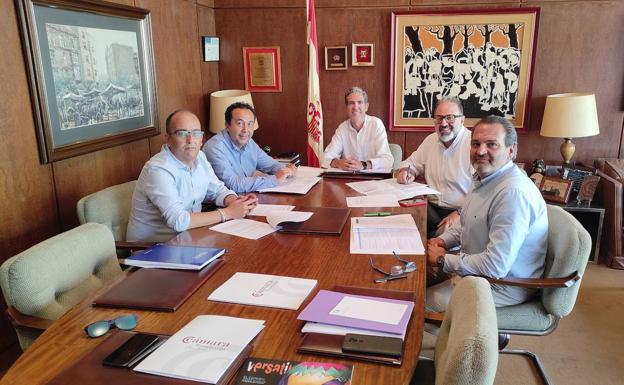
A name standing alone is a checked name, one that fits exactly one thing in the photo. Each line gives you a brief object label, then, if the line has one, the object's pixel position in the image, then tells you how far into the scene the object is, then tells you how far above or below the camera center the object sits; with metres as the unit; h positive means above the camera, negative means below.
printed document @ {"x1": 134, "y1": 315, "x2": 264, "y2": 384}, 0.98 -0.58
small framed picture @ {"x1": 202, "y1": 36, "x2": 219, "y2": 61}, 4.09 +0.28
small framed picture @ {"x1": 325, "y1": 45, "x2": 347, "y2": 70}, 4.14 +0.18
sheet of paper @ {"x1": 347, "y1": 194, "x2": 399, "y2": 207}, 2.28 -0.59
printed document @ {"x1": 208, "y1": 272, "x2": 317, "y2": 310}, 1.31 -0.60
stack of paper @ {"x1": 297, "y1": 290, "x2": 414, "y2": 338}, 1.13 -0.58
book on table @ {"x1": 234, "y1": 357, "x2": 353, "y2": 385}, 0.96 -0.59
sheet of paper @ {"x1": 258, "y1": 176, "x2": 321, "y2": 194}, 2.55 -0.58
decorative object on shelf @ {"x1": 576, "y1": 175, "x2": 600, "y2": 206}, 3.54 -0.84
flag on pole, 3.90 -0.22
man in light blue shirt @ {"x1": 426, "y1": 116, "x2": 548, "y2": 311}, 1.74 -0.55
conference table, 1.03 -0.60
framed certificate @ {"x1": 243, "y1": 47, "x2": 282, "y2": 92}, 4.29 +0.10
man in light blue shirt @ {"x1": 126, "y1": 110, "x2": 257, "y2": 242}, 2.06 -0.50
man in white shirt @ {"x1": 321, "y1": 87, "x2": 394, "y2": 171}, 3.38 -0.44
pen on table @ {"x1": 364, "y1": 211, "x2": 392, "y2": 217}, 2.10 -0.59
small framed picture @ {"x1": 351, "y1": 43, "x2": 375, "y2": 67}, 4.08 +0.20
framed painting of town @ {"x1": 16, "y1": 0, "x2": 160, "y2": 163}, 2.38 +0.05
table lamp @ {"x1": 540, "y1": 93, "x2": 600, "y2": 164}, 3.51 -0.31
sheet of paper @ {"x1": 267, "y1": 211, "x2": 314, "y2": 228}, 1.95 -0.56
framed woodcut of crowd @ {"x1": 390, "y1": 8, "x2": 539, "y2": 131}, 3.82 +0.12
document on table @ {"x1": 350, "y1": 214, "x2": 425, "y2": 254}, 1.70 -0.60
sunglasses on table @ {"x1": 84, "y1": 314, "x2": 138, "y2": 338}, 1.15 -0.59
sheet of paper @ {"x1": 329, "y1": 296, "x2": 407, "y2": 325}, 1.17 -0.58
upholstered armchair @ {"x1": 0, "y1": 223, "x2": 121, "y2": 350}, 1.43 -0.61
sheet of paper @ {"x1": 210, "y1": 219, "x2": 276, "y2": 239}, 1.90 -0.60
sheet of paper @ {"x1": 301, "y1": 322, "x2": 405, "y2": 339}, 1.11 -0.59
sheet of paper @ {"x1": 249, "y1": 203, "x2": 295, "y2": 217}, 2.18 -0.59
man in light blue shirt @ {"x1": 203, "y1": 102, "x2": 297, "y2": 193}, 2.67 -0.45
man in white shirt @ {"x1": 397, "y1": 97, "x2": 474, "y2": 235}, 2.72 -0.51
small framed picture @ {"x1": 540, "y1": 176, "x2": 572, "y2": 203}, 3.60 -0.86
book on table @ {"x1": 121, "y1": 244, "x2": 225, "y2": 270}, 1.53 -0.57
